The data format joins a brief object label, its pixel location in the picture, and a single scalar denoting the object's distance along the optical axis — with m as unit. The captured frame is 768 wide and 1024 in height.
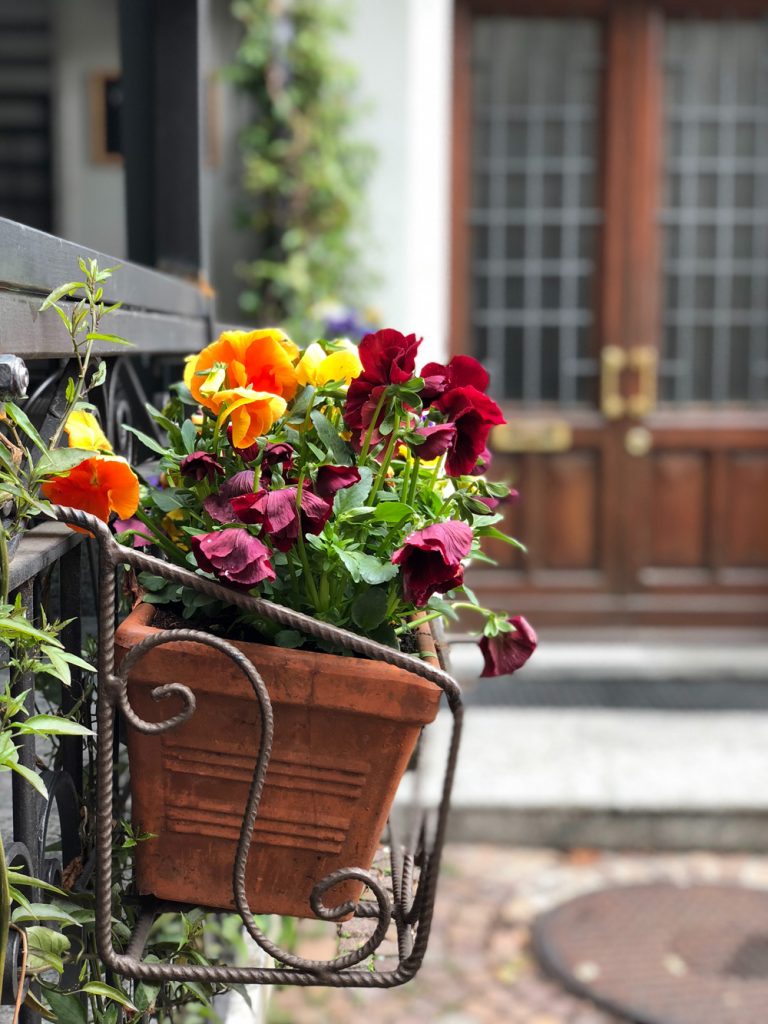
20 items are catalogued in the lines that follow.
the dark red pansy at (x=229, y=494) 1.08
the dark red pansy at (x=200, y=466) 1.10
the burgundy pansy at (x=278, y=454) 1.10
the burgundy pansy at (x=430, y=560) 1.01
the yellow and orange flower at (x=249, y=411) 1.06
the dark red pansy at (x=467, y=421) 1.10
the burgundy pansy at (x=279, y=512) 1.02
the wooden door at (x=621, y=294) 5.14
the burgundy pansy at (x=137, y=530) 1.18
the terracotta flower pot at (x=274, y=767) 1.05
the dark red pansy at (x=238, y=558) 1.00
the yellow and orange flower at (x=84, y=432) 1.05
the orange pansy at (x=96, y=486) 1.03
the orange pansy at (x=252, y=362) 1.16
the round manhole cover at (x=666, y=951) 2.85
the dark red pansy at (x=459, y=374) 1.12
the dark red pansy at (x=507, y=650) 1.23
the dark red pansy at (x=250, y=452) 1.13
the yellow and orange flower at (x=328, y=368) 1.18
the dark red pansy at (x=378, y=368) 1.07
